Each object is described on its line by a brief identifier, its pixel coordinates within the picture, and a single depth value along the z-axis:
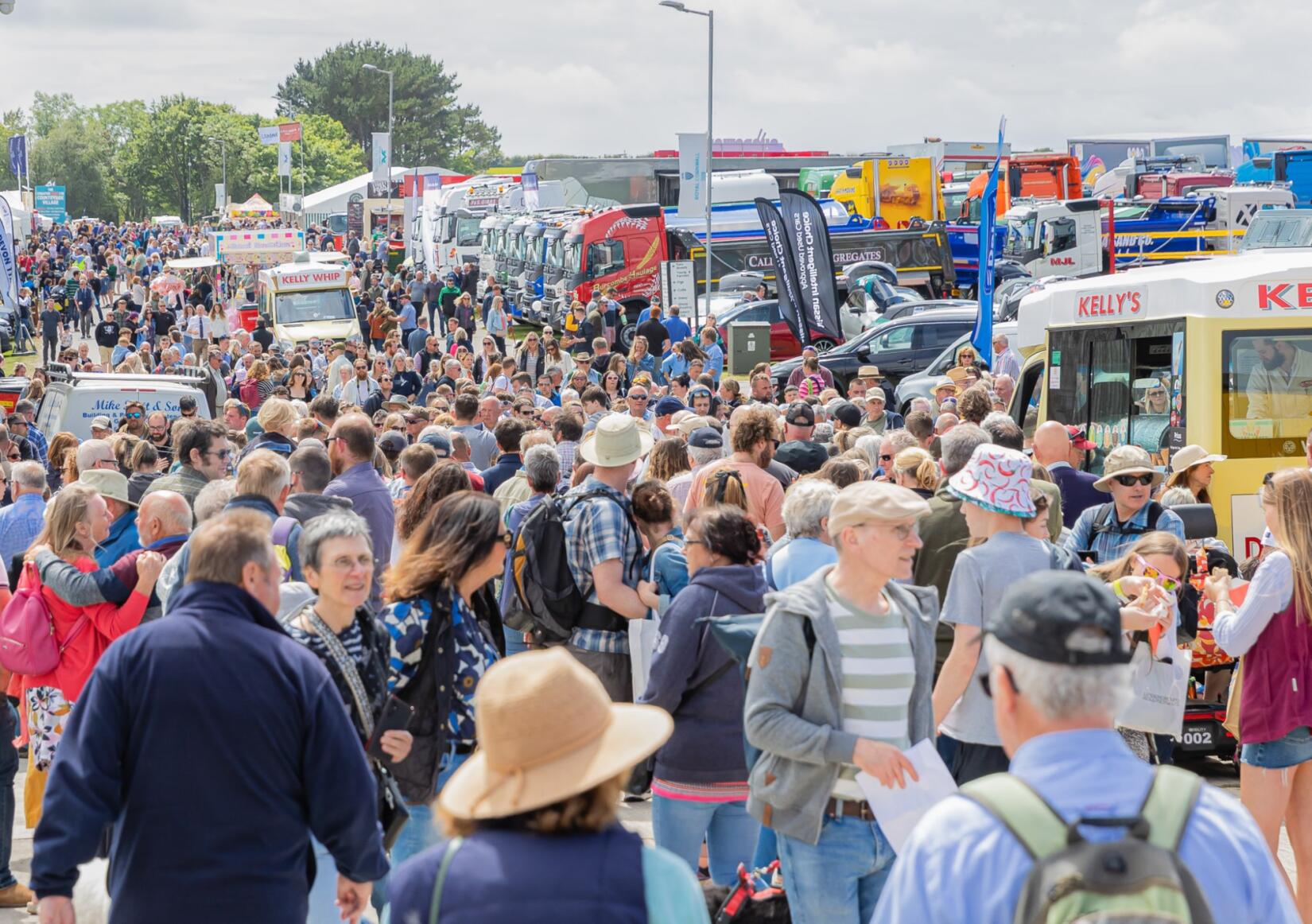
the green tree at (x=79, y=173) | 134.50
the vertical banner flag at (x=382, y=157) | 63.09
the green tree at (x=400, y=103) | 125.88
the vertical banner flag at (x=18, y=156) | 63.31
